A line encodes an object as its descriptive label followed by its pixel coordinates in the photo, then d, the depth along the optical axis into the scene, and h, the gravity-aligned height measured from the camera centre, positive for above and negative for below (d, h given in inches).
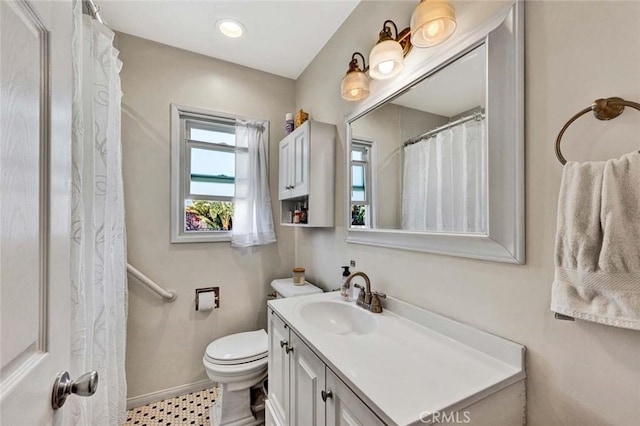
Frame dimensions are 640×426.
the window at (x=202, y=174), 77.7 +12.9
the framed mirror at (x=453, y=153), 32.2 +9.9
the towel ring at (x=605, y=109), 24.6 +10.3
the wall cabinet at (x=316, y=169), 67.3 +12.1
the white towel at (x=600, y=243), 22.7 -2.5
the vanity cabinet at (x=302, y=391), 29.8 -24.5
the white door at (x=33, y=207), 15.8 +0.5
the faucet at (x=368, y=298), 49.4 -16.0
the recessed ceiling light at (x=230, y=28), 67.0 +49.0
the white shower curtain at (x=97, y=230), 35.3 -2.6
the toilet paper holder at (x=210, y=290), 78.4 -23.3
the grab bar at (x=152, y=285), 69.7 -19.5
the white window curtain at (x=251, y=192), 83.4 +7.3
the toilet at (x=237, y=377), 62.4 -38.8
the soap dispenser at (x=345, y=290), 55.7 -16.2
